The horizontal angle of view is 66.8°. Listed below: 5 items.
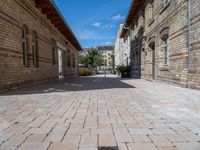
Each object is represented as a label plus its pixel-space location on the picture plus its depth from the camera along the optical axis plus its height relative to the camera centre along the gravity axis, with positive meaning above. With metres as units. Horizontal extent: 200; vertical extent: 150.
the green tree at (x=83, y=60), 44.94 +2.69
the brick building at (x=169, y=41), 5.77 +1.41
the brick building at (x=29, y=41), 5.50 +1.38
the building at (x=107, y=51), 80.46 +9.83
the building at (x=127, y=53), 19.16 +2.12
